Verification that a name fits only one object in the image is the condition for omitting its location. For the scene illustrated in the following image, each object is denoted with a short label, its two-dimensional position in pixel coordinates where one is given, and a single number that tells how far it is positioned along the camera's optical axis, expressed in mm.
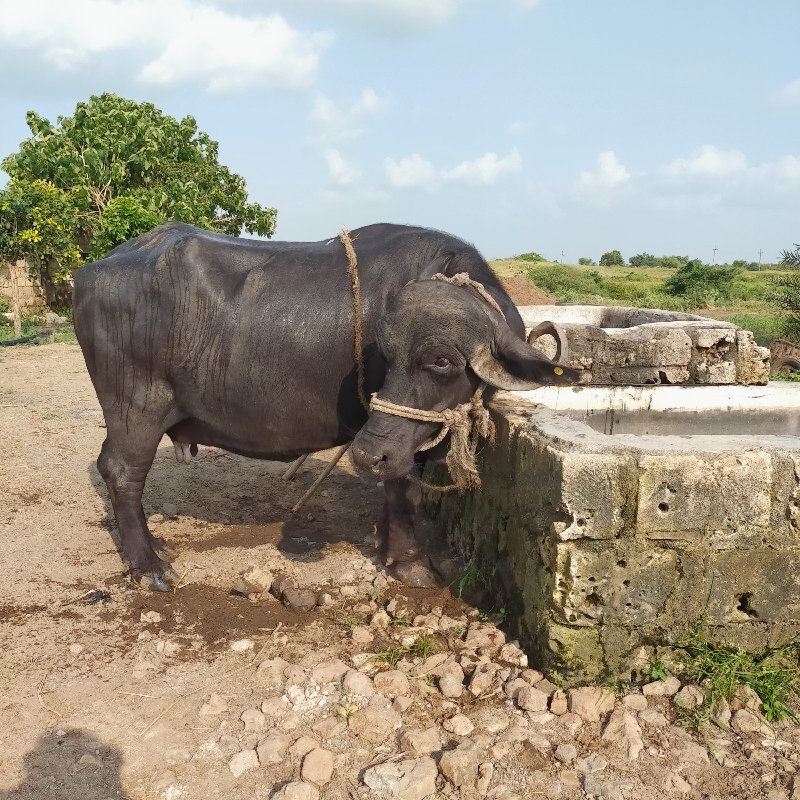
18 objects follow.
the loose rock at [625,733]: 2438
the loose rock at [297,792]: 2225
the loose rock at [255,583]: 3596
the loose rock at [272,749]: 2422
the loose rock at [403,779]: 2262
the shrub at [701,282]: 29547
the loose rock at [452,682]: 2756
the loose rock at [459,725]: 2533
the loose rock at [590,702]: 2600
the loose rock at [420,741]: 2439
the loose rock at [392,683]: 2750
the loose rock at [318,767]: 2322
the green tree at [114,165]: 15523
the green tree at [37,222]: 14461
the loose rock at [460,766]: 2299
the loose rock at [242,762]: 2379
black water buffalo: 3416
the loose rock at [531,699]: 2639
